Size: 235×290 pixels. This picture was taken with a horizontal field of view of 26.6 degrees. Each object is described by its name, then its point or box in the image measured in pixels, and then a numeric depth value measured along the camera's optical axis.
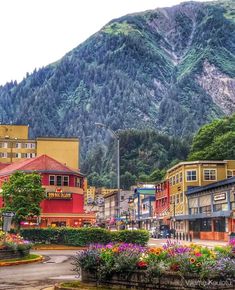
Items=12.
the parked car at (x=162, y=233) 84.65
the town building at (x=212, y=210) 68.56
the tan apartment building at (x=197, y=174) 90.50
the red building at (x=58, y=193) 69.06
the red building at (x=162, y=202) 106.86
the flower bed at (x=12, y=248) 28.28
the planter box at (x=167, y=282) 12.87
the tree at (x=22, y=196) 54.50
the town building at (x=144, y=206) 126.33
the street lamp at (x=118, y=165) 43.42
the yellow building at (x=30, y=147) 112.81
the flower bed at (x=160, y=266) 13.07
